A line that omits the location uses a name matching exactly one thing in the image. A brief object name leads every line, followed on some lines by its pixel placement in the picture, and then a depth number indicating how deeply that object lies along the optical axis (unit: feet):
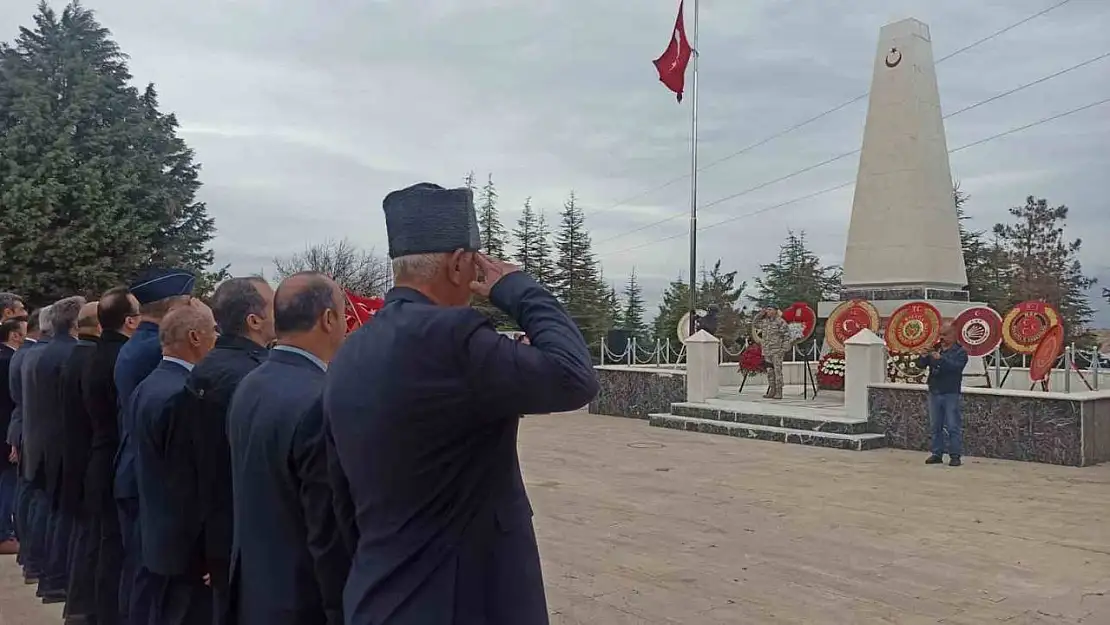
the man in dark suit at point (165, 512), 10.05
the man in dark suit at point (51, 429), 15.57
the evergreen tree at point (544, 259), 98.99
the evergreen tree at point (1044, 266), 99.50
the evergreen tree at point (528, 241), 99.81
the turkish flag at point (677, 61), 63.62
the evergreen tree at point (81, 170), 58.23
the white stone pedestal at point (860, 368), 37.37
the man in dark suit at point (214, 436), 9.84
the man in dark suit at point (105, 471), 13.32
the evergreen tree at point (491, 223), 95.80
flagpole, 59.47
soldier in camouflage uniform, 48.24
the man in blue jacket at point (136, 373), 11.89
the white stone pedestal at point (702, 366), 45.21
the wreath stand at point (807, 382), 50.47
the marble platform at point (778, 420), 36.65
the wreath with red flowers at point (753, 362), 51.67
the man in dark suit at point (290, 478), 7.52
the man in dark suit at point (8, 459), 21.09
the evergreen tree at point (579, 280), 94.12
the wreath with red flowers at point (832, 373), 53.83
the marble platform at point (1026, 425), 31.01
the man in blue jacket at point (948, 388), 30.76
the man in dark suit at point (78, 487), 14.15
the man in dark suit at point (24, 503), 17.84
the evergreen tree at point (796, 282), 102.22
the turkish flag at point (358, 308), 22.17
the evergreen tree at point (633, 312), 107.76
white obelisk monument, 52.65
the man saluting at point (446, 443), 5.72
